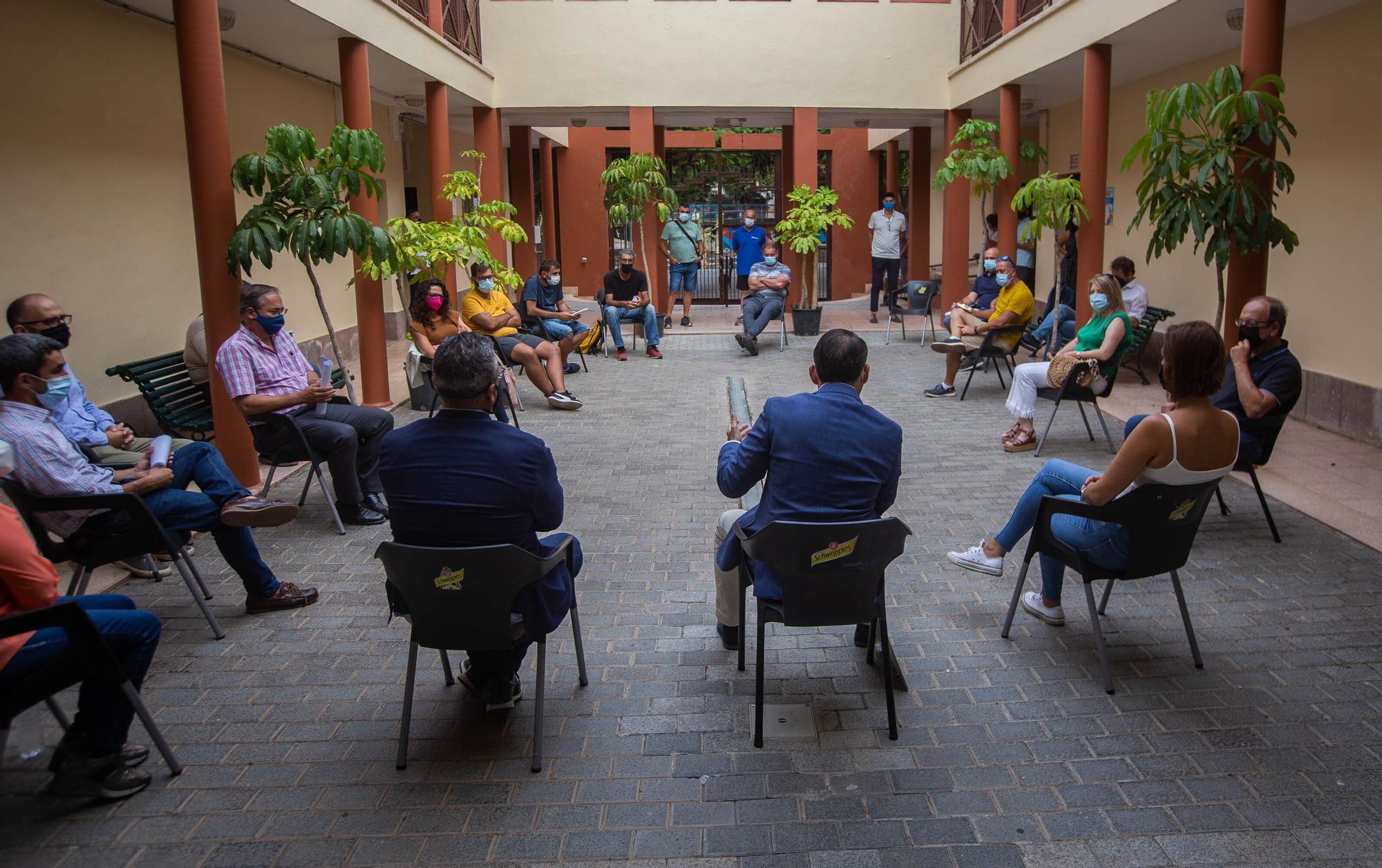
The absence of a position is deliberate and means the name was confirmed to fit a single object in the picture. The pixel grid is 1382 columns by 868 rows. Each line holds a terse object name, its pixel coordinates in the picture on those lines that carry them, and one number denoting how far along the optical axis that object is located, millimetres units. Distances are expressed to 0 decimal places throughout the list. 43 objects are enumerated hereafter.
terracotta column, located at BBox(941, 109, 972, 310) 14595
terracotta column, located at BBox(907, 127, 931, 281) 18062
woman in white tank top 3807
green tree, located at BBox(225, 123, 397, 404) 6410
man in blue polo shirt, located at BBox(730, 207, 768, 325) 17125
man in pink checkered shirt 5680
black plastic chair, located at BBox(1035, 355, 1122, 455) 7535
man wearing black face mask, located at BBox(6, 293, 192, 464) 4930
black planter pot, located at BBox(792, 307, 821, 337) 14984
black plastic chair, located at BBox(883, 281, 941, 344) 13625
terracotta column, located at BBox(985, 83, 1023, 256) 12578
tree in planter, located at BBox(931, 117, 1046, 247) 12359
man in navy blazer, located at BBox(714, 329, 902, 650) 3551
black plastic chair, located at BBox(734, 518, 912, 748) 3311
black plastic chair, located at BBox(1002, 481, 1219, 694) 3803
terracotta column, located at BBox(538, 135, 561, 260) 18281
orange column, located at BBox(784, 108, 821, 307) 15242
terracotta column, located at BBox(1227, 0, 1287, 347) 6727
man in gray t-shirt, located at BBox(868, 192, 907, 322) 15805
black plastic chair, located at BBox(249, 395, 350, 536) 5789
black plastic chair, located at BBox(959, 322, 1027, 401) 9648
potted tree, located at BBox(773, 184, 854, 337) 14266
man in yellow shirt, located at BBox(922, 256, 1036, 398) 9461
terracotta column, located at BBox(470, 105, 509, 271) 14875
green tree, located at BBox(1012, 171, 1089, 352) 9992
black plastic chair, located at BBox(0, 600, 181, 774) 2914
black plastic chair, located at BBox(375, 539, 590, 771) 3182
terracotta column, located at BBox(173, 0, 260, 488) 6324
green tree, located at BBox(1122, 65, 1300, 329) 6578
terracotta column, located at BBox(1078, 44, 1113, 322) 10248
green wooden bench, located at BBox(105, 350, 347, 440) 6539
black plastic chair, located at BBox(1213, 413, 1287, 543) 5598
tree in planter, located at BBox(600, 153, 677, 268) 14297
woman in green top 7551
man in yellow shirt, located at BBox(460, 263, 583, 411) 9680
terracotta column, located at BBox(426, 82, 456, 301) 12297
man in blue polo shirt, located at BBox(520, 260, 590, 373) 11156
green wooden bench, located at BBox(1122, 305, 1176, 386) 10180
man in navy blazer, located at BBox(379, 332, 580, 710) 3350
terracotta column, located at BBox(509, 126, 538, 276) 18234
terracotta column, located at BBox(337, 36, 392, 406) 9281
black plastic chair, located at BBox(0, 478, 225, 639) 4047
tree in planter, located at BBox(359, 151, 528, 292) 8875
